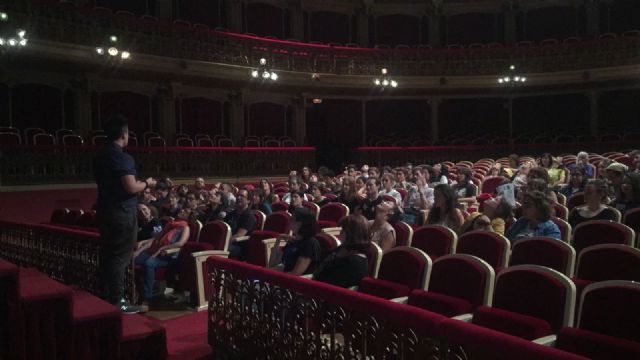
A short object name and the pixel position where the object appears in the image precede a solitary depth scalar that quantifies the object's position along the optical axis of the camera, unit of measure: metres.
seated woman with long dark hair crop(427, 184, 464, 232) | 4.55
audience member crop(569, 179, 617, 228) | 4.18
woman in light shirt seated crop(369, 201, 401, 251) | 4.06
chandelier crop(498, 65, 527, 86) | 13.96
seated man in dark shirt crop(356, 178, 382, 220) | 5.99
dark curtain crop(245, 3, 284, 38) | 15.27
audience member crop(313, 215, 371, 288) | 3.14
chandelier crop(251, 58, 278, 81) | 11.80
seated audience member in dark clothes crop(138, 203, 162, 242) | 5.28
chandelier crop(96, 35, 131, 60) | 9.78
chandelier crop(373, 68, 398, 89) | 13.83
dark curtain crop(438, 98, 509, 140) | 16.73
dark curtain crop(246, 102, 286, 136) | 15.30
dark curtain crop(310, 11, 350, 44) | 16.44
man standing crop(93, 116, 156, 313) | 3.14
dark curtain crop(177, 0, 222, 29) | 14.16
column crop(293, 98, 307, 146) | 15.29
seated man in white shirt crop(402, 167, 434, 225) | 6.29
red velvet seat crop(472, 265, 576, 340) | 2.17
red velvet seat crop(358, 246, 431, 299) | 2.81
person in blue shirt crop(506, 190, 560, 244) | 3.68
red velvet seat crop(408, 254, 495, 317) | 2.48
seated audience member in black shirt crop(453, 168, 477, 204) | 7.16
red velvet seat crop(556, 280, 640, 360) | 1.85
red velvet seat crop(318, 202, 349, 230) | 6.25
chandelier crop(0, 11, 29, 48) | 8.74
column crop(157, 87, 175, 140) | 12.95
